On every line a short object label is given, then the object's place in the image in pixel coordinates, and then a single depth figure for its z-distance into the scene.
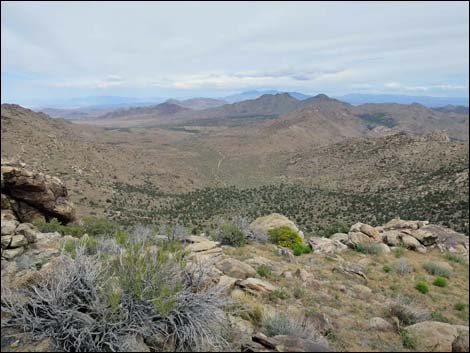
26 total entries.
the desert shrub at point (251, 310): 5.87
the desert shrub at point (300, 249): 12.69
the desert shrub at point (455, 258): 12.71
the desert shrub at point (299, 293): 7.71
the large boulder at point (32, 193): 12.91
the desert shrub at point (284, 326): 5.11
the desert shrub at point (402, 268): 10.65
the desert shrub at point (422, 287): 9.13
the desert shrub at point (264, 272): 8.85
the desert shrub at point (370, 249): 13.16
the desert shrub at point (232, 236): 13.24
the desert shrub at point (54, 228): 12.87
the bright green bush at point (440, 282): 9.75
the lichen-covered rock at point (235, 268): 8.18
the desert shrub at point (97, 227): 14.66
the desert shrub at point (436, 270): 10.81
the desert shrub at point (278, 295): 7.20
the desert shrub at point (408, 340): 5.69
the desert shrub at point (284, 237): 14.07
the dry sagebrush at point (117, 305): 4.30
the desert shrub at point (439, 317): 7.26
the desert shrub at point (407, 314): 6.89
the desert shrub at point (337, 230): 19.23
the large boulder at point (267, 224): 15.20
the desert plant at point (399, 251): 13.00
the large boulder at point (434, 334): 5.61
